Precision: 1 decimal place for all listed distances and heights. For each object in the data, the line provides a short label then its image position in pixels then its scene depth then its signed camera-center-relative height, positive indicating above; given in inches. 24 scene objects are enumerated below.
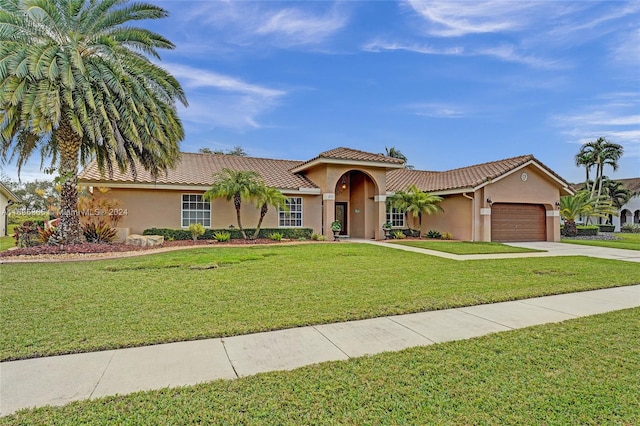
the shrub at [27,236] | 541.6 -35.1
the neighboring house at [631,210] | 1774.1 +15.3
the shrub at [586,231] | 1026.1 -53.7
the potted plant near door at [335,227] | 768.3 -30.2
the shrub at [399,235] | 803.9 -50.1
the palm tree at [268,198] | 666.8 +29.4
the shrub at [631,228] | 1501.0 -64.9
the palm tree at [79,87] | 437.7 +170.3
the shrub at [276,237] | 712.4 -47.7
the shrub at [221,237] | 673.6 -44.9
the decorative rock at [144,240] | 596.7 -46.1
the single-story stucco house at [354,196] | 687.1 +37.5
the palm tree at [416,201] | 794.8 +27.7
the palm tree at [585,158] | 1616.6 +254.6
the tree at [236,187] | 650.2 +49.7
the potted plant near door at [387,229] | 802.2 -36.4
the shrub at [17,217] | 1131.2 -10.6
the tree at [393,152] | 1761.8 +307.5
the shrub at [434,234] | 827.9 -49.4
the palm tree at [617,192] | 1722.4 +103.1
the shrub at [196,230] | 678.5 -31.9
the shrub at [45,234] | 528.7 -30.6
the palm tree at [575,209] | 951.0 +11.3
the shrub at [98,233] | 579.8 -32.2
